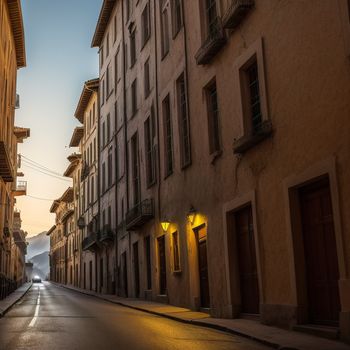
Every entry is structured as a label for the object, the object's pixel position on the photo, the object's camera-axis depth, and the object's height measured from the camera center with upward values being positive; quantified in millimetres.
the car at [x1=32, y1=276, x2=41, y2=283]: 83906 +1710
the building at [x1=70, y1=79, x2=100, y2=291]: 39875 +8435
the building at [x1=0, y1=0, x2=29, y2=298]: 26844 +10836
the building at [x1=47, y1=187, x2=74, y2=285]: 57731 +5734
